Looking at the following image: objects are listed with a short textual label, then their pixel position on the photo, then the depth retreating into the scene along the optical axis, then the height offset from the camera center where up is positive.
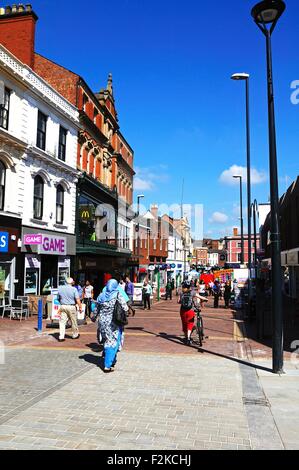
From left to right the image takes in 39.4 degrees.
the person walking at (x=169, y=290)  32.82 -1.01
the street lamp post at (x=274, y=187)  8.03 +1.87
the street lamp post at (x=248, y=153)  19.37 +5.77
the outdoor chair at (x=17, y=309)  16.12 -1.30
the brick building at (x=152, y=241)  45.94 +4.33
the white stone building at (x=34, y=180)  17.66 +4.61
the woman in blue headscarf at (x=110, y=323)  8.04 -0.91
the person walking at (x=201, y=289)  23.73 -0.66
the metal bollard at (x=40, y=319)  13.09 -1.36
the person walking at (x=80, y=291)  17.37 -0.65
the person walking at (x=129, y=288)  21.28 -0.58
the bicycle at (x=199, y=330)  11.05 -1.39
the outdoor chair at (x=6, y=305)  16.53 -1.21
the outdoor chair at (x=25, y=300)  16.92 -1.01
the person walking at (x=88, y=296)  17.65 -0.83
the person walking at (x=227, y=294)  25.00 -0.97
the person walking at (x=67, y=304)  11.34 -0.76
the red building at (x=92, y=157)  20.94 +8.47
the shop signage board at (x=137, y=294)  25.14 -1.04
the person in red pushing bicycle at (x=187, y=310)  11.12 -0.88
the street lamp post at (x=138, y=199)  36.69 +6.82
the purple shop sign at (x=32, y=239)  18.52 +1.61
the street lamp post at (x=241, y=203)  28.36 +5.39
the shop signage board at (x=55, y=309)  13.81 -1.10
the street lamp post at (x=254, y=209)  24.18 +4.03
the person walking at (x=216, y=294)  23.91 -0.94
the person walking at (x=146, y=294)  22.61 -0.92
